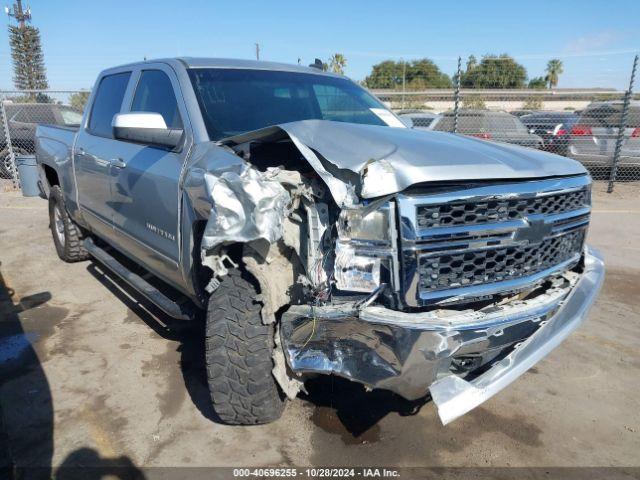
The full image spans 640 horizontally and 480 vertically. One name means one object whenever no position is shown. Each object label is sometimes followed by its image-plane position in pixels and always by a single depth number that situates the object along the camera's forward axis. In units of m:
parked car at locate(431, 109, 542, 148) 10.96
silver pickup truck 2.14
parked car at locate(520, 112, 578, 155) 10.89
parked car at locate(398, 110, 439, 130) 12.29
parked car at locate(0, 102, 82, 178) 11.43
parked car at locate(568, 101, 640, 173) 10.54
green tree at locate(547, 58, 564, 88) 65.83
